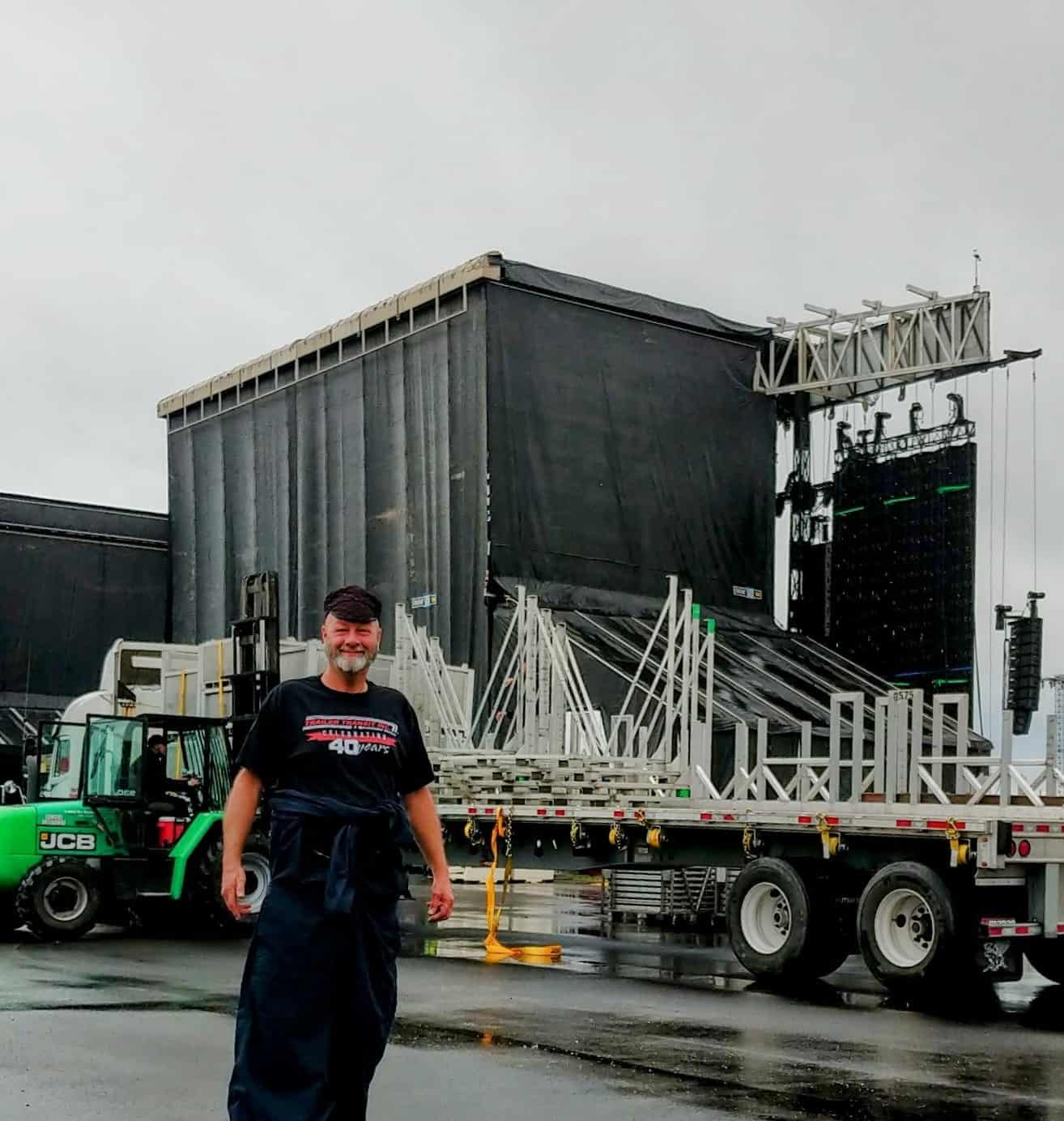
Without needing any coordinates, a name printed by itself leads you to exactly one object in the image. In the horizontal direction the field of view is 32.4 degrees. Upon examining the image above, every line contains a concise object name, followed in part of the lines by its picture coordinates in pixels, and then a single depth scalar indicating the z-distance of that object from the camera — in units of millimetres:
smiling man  5504
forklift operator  18047
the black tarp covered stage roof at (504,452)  33812
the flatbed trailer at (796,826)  13312
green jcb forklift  17578
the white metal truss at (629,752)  15812
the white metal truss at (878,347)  34281
